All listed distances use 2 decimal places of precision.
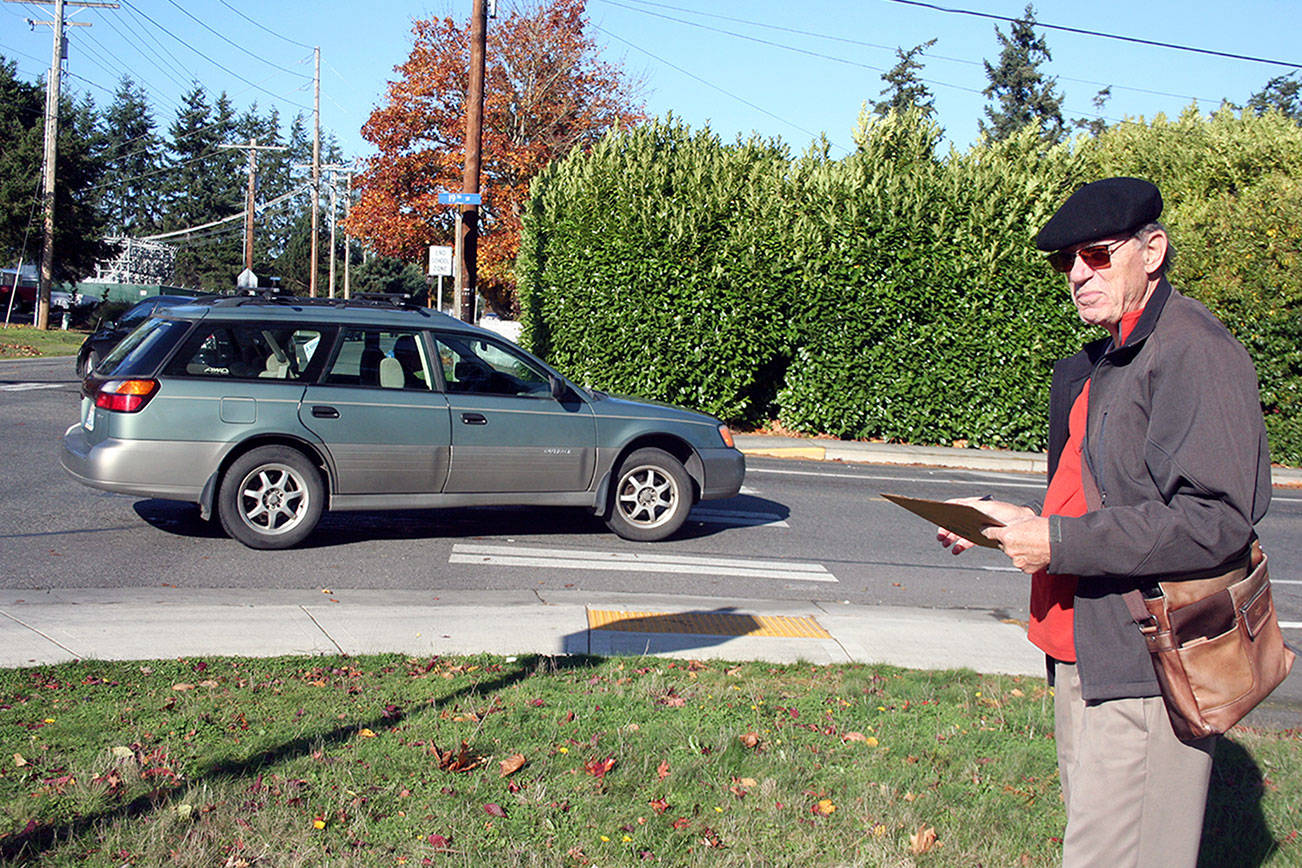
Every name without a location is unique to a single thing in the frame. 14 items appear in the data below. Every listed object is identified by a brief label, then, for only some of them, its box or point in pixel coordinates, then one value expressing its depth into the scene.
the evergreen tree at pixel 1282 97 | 62.77
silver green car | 7.73
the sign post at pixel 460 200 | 17.64
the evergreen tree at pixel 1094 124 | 65.06
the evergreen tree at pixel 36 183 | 44.94
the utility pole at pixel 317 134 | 52.92
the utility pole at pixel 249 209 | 50.81
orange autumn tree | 31.58
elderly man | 2.26
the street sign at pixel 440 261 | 19.38
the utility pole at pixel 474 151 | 19.28
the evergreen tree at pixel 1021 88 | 58.09
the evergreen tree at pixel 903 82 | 58.09
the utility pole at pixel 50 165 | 37.69
